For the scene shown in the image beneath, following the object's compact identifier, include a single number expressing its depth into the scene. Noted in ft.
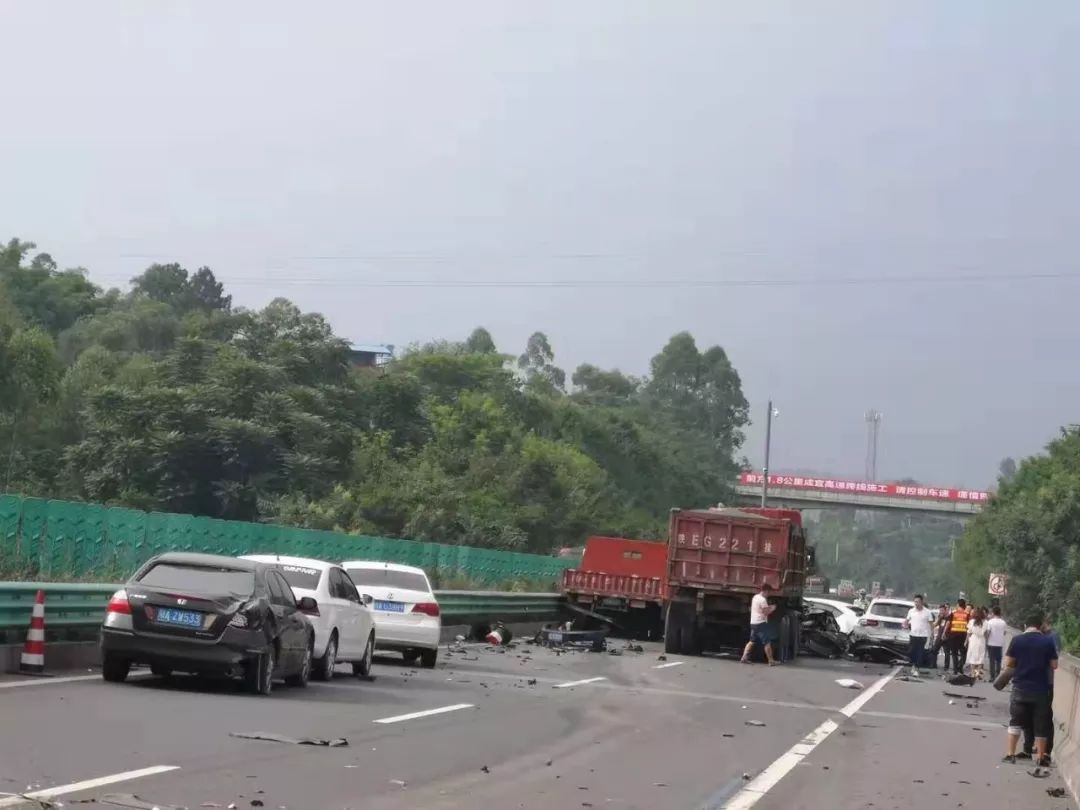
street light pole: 265.81
